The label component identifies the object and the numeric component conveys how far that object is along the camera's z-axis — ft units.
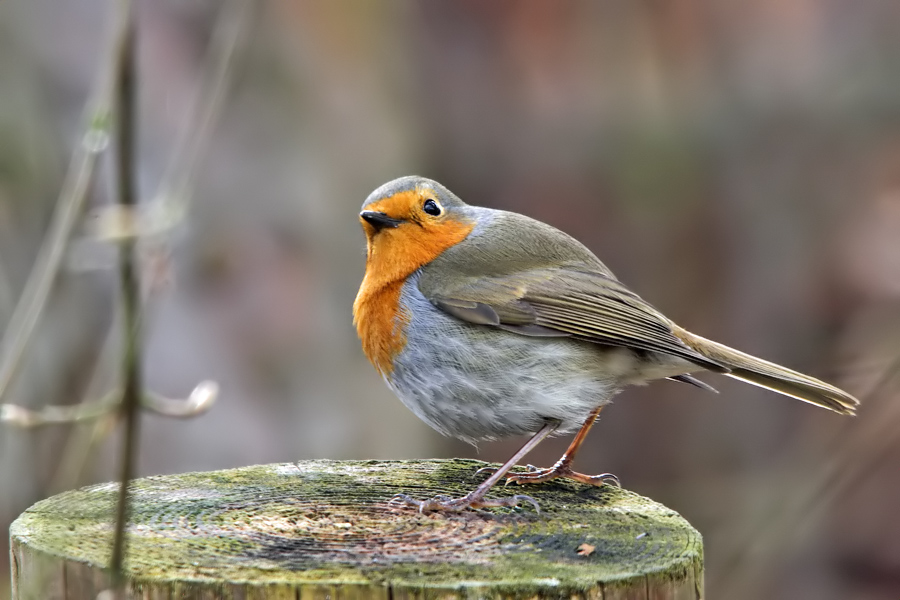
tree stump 14.57
